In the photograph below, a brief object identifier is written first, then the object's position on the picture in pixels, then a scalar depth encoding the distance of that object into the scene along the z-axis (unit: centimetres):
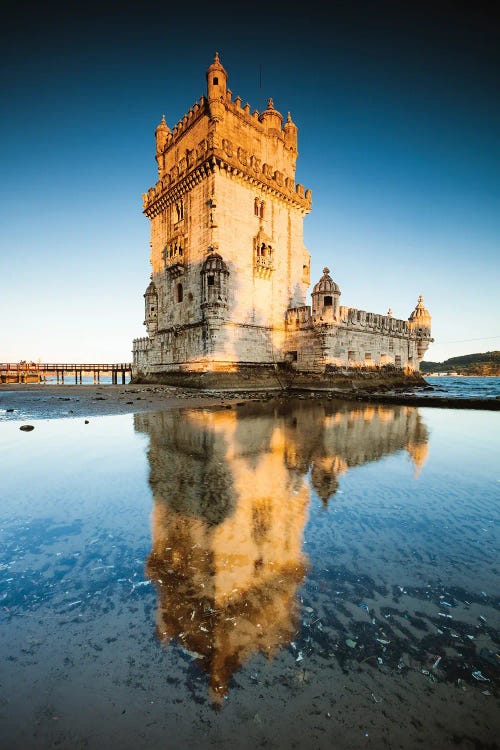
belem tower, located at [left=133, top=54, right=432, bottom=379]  2086
